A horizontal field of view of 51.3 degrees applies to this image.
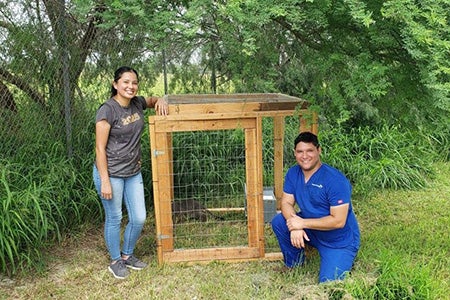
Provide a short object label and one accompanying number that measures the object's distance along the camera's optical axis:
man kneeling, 3.21
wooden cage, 3.67
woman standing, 3.43
